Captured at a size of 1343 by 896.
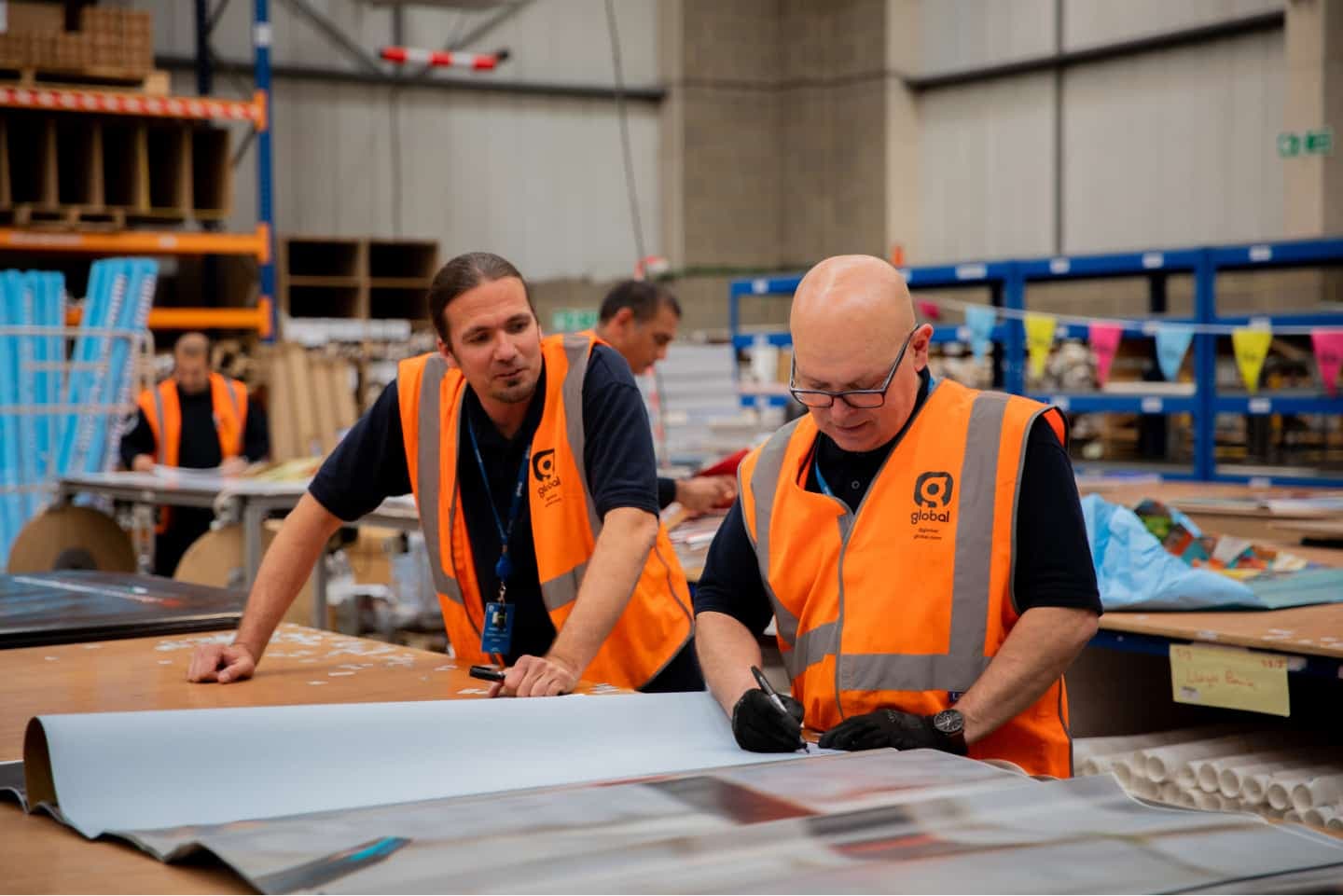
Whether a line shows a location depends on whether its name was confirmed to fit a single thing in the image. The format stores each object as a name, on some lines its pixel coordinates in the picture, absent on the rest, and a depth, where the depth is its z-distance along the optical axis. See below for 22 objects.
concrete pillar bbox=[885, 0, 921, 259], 16.61
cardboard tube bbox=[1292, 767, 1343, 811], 3.33
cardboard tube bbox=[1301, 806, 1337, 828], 3.27
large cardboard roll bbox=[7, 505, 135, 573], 6.88
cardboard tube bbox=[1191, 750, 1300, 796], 3.51
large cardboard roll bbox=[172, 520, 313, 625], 6.55
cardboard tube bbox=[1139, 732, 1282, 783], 3.62
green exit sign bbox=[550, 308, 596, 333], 12.31
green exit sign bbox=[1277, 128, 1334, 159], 12.99
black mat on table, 3.16
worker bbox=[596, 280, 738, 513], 5.58
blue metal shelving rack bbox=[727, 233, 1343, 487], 7.06
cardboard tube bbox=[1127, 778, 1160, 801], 3.67
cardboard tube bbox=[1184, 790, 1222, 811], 3.51
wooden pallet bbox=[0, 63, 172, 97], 11.25
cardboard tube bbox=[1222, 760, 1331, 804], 3.42
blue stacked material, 7.23
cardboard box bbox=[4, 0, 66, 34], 11.25
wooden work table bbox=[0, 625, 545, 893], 1.66
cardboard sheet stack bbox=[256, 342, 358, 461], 11.54
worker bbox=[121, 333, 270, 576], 8.00
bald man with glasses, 2.29
